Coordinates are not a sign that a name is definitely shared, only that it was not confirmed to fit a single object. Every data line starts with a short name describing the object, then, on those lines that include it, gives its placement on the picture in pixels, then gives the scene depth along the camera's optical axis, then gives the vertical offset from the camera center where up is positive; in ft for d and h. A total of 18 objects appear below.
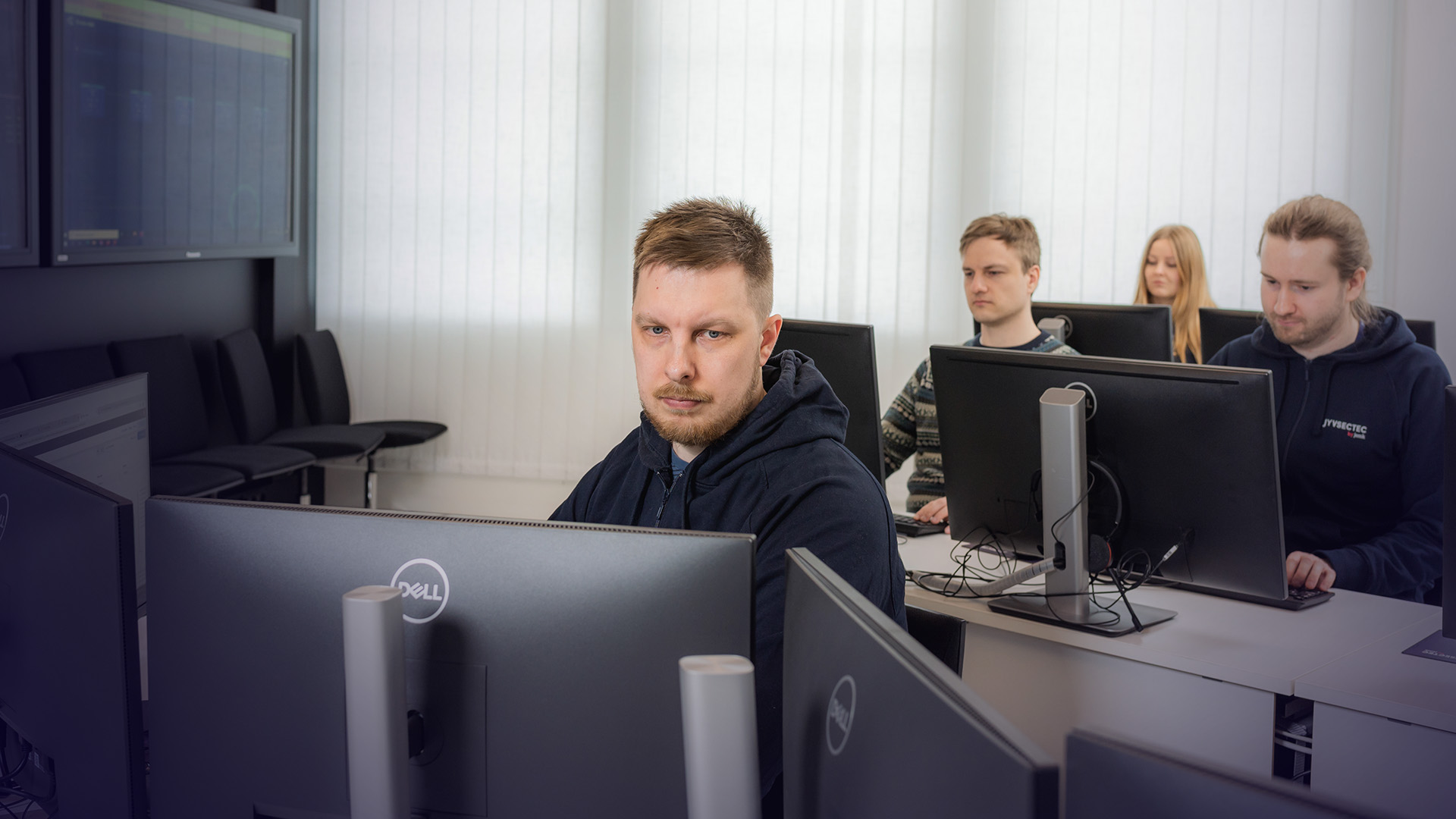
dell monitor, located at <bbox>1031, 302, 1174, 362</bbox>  9.41 -0.01
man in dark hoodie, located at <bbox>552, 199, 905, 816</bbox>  4.74 -0.39
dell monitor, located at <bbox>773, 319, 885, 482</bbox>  8.06 -0.38
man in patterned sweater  10.03 +0.15
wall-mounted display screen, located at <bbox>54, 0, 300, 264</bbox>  12.59 +2.32
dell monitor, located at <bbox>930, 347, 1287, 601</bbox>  5.77 -0.71
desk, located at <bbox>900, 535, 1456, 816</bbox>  5.90 -1.94
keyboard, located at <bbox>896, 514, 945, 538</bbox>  8.79 -1.64
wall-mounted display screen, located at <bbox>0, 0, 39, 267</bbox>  11.64 +1.92
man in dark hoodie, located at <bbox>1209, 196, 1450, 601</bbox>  7.52 -0.54
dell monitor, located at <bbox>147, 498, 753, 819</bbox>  3.13 -0.98
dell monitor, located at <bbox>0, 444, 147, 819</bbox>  3.46 -1.07
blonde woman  13.39 +0.66
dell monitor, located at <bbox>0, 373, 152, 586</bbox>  4.53 -0.54
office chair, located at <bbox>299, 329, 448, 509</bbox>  16.07 -1.18
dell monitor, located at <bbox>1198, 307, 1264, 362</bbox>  9.52 +0.03
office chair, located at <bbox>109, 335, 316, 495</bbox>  12.85 -1.53
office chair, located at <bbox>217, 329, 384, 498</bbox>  14.76 -1.37
